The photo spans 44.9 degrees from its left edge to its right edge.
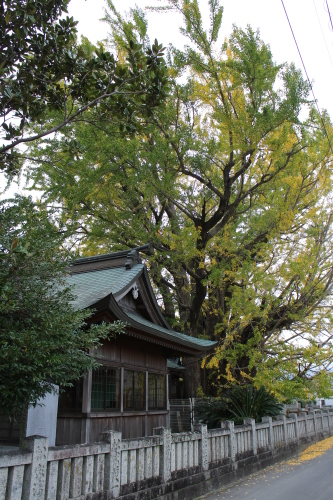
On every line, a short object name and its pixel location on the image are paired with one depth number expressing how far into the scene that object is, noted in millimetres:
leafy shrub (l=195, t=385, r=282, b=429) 13062
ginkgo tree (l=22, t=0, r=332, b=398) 12977
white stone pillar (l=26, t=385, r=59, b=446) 8484
